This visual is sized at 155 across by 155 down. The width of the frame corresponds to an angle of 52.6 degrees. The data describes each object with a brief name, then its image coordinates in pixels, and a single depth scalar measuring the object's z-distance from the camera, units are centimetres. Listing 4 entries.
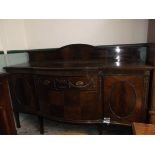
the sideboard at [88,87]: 134
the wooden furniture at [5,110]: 89
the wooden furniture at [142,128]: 89
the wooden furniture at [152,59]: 127
